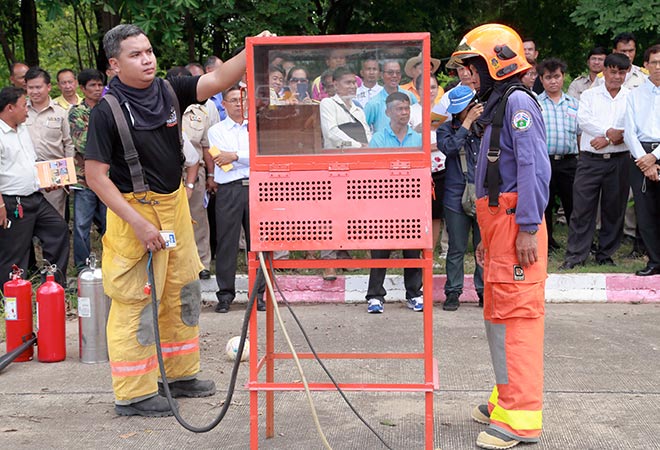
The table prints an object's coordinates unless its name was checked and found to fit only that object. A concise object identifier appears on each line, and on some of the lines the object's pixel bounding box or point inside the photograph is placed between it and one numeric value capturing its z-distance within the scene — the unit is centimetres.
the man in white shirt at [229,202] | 832
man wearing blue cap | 794
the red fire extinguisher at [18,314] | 677
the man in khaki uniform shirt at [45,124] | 944
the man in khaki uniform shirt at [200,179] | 903
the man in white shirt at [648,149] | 880
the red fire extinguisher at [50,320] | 676
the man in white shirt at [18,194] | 812
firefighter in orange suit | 475
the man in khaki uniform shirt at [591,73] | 1068
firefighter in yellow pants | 525
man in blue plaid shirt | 977
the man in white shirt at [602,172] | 931
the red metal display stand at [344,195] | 449
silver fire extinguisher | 671
